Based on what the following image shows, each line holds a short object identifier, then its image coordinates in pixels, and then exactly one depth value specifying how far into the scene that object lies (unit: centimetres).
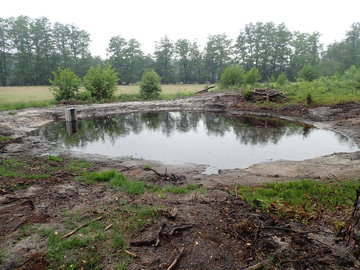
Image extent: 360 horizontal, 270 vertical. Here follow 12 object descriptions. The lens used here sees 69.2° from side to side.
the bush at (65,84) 3016
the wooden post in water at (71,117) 2048
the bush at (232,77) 3903
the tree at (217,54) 7775
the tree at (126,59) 7650
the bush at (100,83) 3212
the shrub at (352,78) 2888
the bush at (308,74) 4236
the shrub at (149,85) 3484
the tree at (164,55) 8019
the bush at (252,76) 3741
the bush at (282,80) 3838
